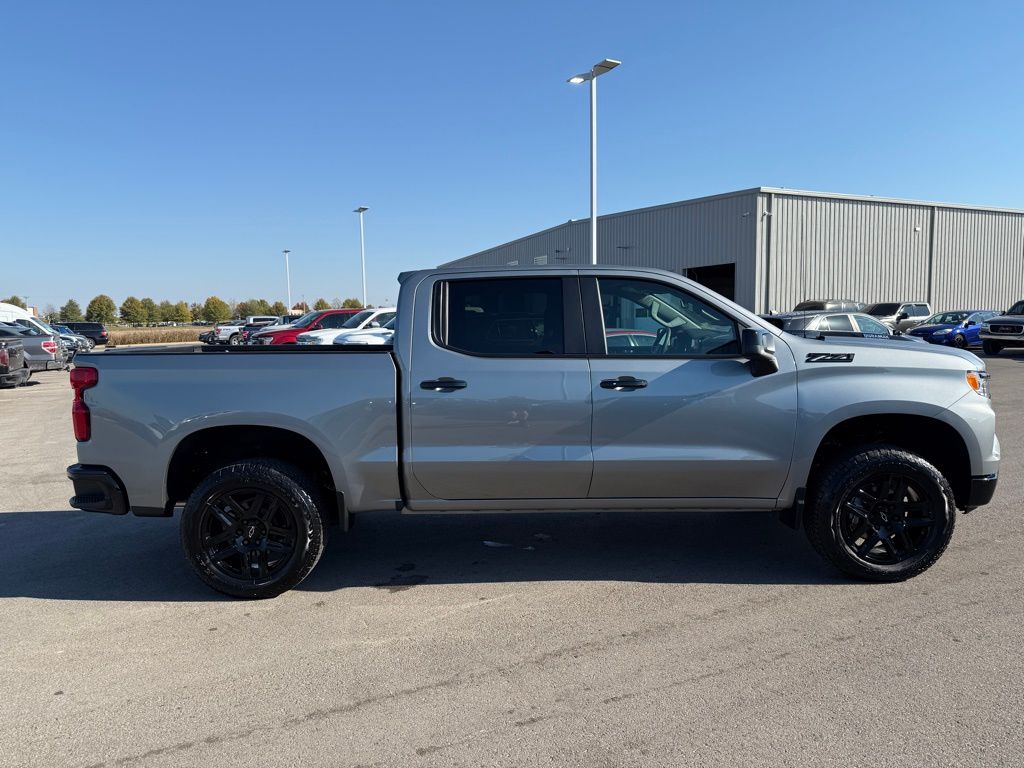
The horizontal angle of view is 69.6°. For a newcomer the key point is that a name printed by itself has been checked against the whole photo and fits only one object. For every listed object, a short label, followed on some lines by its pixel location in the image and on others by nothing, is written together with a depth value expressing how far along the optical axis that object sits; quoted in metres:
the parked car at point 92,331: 42.20
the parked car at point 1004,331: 21.41
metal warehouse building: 30.81
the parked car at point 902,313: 29.05
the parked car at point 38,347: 20.48
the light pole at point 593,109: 19.84
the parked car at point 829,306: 23.86
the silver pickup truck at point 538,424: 4.21
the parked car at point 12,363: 16.64
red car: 22.00
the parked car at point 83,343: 28.85
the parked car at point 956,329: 25.55
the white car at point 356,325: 18.80
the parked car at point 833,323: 16.75
